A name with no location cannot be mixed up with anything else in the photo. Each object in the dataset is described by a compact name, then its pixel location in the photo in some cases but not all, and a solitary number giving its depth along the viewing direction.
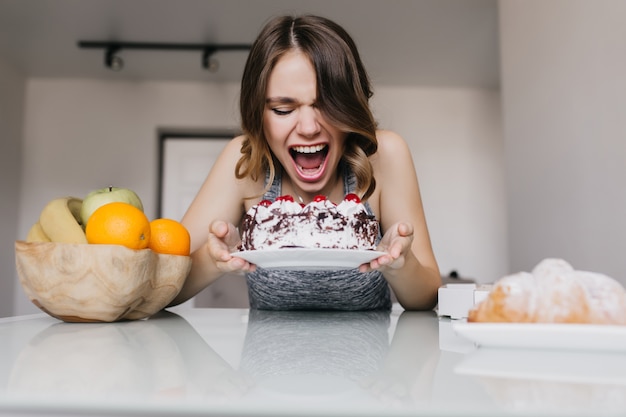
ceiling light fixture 4.31
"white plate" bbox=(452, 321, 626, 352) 0.45
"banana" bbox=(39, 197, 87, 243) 0.88
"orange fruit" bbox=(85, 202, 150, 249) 0.80
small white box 0.88
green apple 0.94
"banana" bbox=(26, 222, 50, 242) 0.91
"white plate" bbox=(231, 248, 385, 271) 0.81
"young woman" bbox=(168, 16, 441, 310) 1.24
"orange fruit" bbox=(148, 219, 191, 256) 0.91
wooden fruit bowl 0.78
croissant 0.47
